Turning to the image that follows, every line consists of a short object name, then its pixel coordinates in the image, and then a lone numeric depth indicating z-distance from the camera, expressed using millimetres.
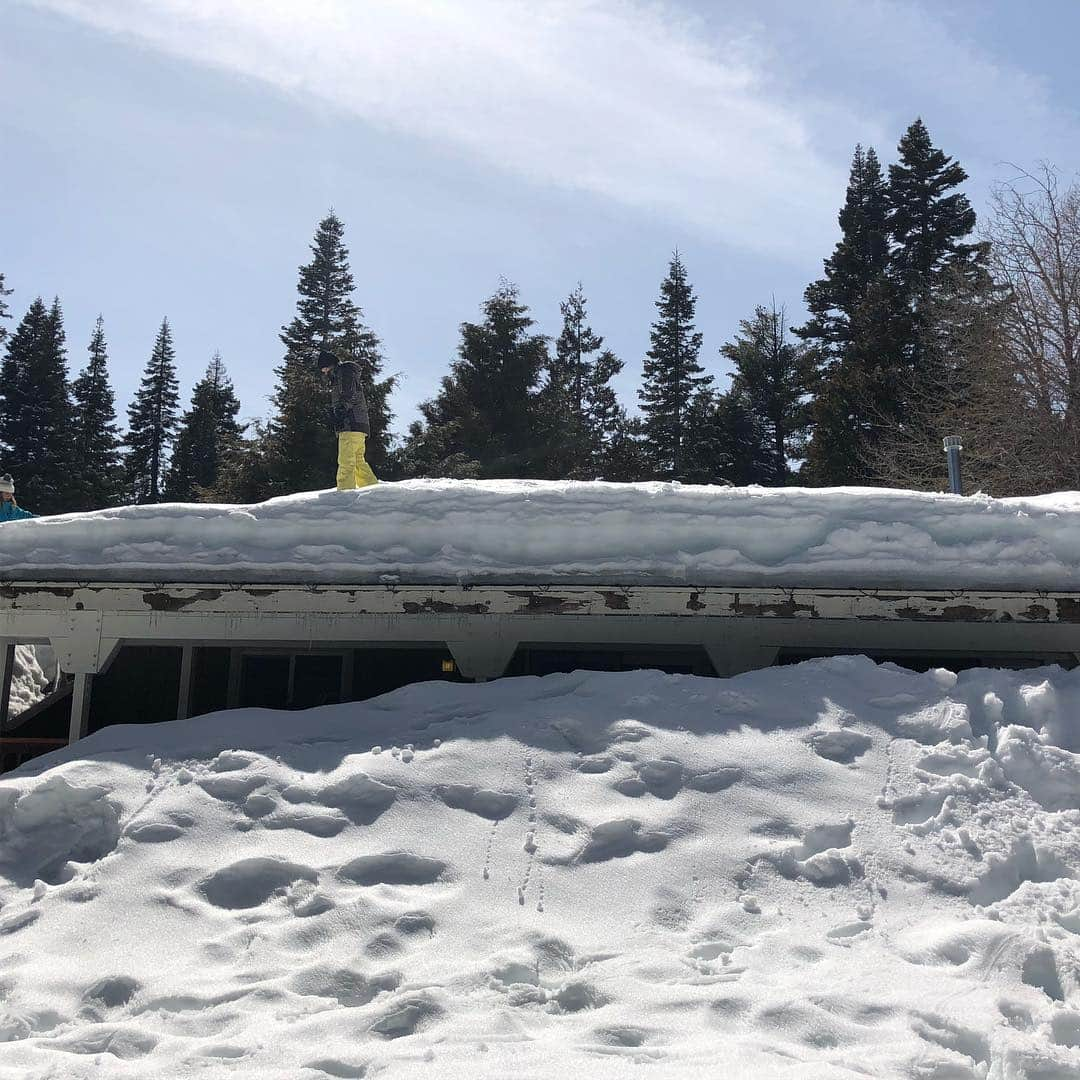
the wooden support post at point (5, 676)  7164
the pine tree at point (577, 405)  28016
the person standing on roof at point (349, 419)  8008
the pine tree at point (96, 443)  38844
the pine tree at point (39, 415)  37219
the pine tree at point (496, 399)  27766
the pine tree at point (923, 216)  27750
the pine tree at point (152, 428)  45188
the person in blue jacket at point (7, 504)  8484
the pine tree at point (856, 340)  25281
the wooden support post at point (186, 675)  7750
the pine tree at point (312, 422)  24781
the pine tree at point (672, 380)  35781
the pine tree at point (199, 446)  42344
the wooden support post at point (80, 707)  6547
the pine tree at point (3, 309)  38969
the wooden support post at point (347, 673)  8156
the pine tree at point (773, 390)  33094
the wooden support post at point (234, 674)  8750
